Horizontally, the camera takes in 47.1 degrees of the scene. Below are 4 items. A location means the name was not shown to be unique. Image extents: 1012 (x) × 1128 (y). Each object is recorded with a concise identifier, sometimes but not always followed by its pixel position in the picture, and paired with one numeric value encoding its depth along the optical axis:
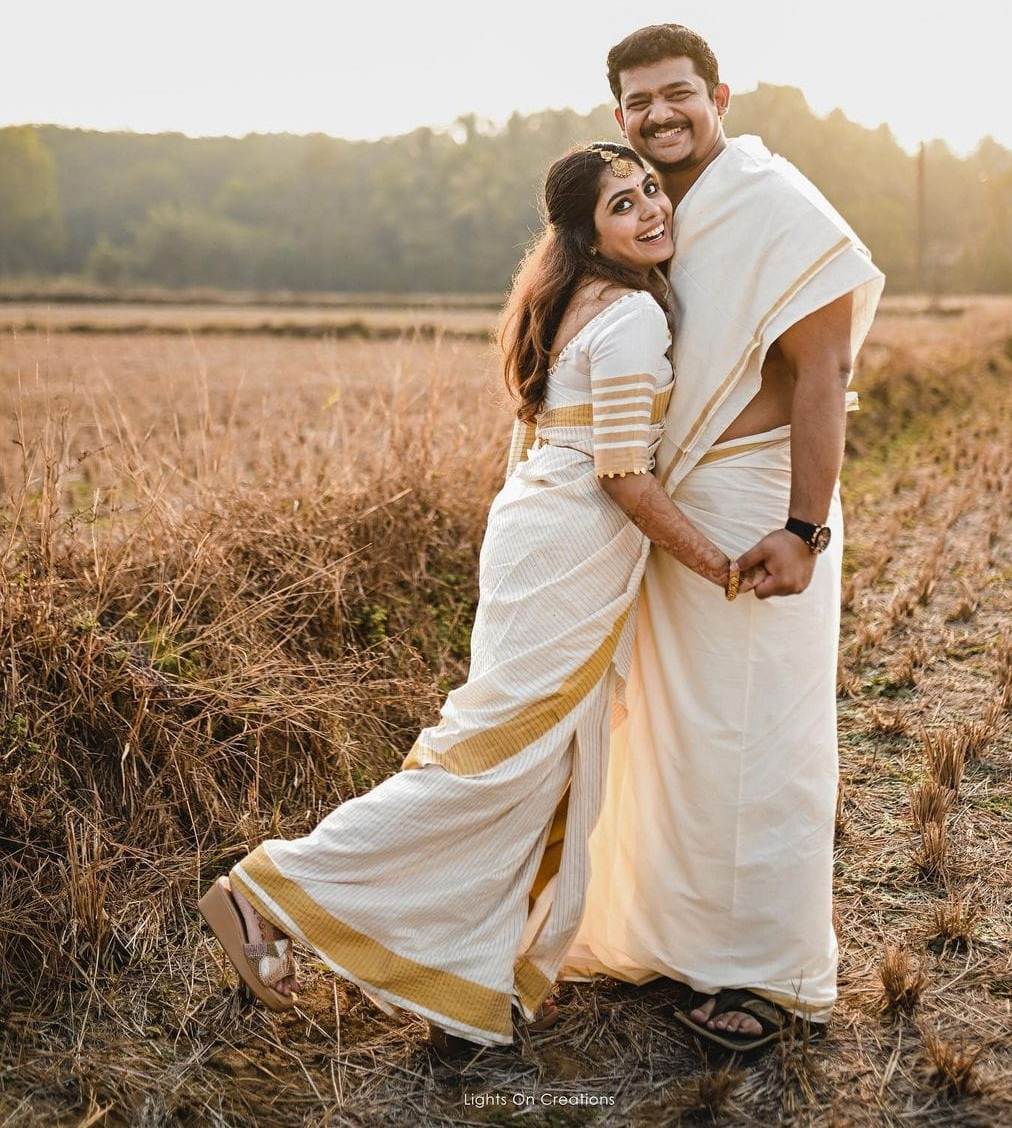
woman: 2.49
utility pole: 29.09
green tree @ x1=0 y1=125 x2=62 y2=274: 57.16
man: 2.47
